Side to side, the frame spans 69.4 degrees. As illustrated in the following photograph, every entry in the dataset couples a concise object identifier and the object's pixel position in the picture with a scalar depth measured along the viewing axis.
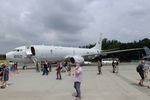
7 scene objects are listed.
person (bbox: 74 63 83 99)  4.72
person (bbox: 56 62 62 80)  9.11
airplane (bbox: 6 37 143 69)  16.99
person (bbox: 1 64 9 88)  6.64
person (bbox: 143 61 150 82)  6.96
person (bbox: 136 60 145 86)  6.78
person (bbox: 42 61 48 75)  11.43
